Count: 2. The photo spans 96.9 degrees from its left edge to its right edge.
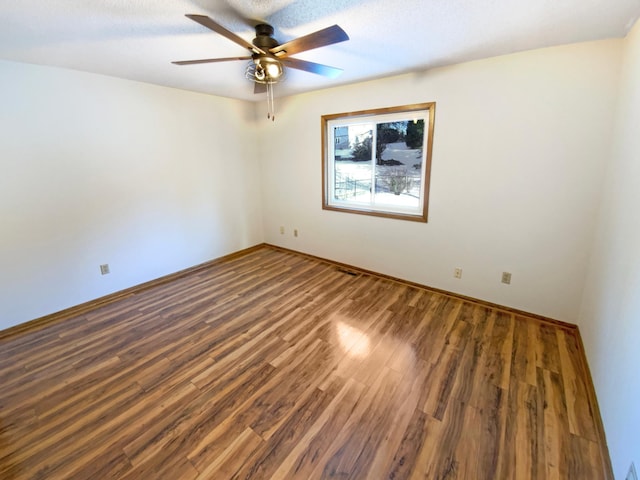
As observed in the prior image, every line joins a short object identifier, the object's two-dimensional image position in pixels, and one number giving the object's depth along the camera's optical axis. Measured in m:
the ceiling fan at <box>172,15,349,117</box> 1.46
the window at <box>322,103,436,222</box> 3.02
